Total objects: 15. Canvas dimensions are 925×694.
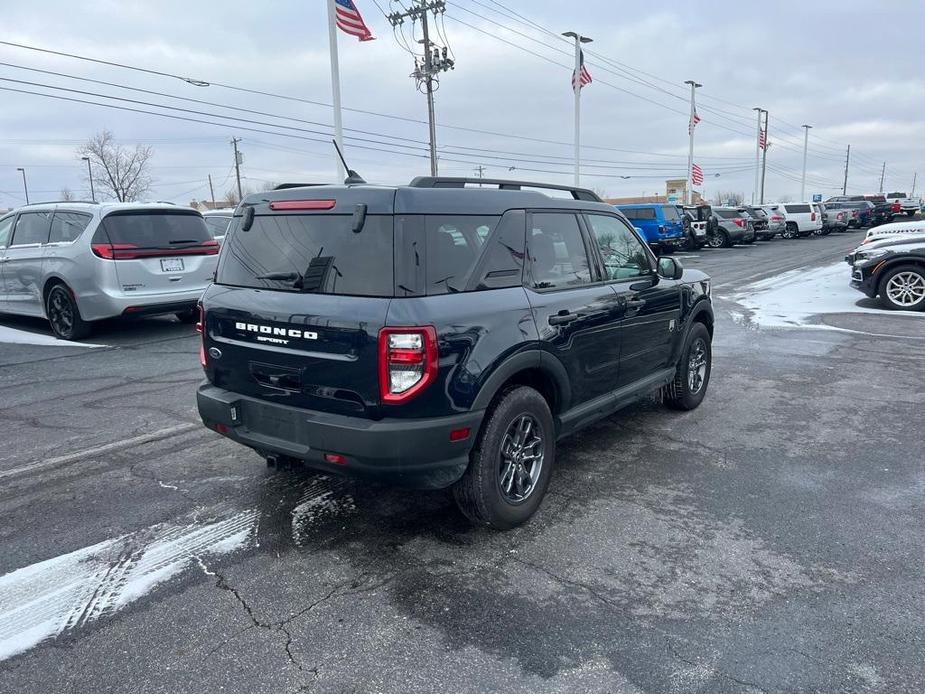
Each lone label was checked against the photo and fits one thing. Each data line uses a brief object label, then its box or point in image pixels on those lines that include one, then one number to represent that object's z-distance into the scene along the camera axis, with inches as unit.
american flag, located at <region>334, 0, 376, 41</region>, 679.1
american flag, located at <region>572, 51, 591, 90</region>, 1176.8
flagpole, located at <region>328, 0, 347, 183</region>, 701.9
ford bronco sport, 124.7
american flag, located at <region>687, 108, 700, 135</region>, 1662.5
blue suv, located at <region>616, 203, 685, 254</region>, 949.8
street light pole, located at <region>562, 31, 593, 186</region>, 1180.5
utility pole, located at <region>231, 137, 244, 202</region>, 2653.1
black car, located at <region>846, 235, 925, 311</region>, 434.9
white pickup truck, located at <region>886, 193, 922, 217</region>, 1778.7
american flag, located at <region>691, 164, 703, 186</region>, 1740.9
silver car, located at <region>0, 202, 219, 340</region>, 340.8
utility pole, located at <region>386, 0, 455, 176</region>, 1154.7
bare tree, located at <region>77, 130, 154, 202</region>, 2206.0
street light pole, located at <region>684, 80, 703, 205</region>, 1648.6
